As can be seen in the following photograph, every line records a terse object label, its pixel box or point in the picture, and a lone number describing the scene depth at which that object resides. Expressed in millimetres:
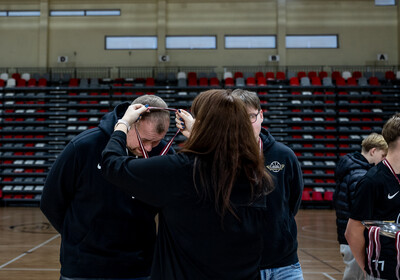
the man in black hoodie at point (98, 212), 1721
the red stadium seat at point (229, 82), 14421
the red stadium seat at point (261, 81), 14547
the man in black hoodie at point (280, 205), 1889
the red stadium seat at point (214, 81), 14523
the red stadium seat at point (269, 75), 14731
